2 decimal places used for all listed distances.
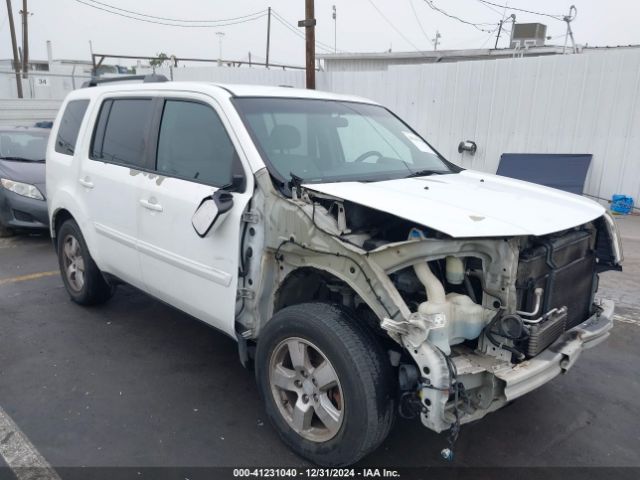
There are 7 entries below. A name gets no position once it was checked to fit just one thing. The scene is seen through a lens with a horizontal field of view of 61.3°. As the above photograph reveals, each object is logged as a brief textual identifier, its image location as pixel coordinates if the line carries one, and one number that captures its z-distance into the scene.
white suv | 2.46
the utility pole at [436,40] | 32.36
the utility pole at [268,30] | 42.26
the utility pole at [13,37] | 28.22
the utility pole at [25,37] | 29.62
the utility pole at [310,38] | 12.46
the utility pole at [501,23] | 22.48
